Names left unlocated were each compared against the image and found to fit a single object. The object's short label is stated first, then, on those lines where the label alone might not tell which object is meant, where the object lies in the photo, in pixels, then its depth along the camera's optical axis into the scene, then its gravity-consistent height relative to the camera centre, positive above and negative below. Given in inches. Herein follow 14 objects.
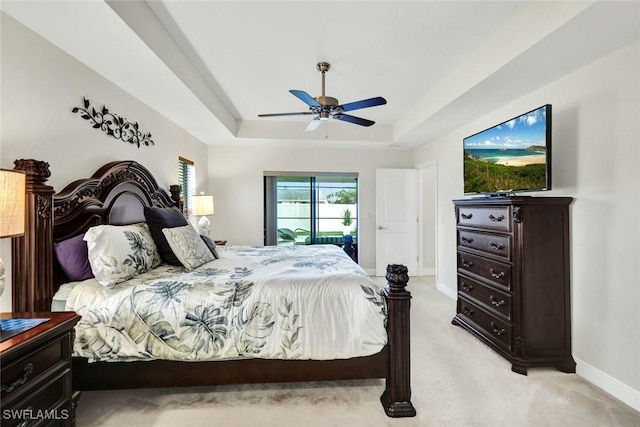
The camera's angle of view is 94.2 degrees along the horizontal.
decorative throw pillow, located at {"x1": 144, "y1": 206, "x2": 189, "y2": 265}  95.3 -4.6
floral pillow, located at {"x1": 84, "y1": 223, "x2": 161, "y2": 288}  72.9 -10.6
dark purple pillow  74.4 -11.4
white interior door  207.8 -2.2
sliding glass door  209.5 +3.1
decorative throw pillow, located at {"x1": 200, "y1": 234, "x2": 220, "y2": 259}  111.7 -12.7
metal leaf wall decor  90.0 +30.3
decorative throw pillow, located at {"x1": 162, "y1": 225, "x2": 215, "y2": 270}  93.1 -11.0
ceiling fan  99.3 +36.9
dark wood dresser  89.7 -22.3
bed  68.1 -28.7
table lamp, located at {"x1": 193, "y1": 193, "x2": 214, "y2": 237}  163.0 +4.2
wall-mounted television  89.4 +19.1
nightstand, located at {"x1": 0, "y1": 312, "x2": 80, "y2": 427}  44.6 -26.8
